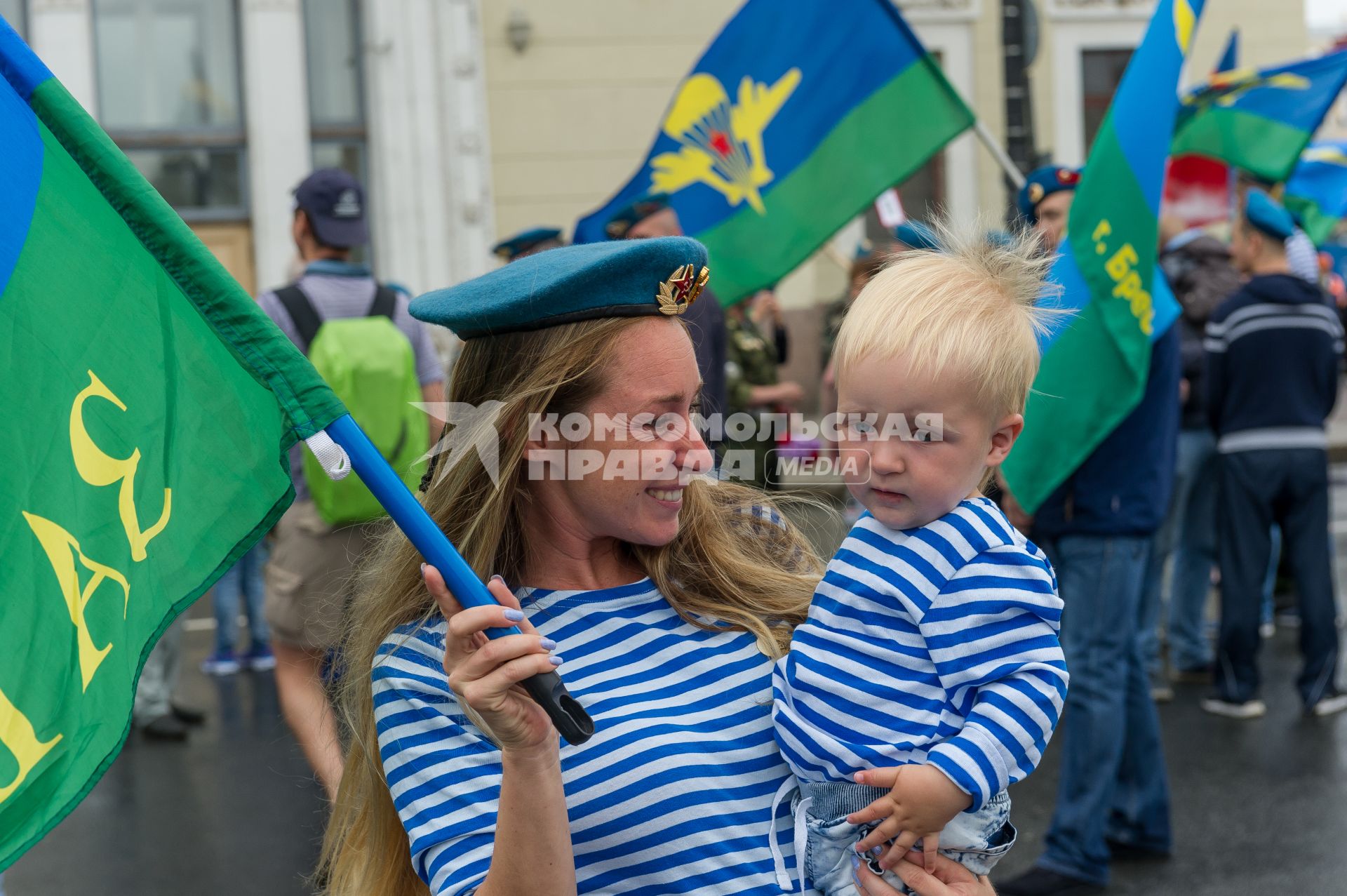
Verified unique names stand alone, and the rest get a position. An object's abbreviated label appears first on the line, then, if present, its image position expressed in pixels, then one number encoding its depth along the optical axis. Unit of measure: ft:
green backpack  14.55
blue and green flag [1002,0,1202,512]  13.53
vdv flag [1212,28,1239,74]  31.37
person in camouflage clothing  24.52
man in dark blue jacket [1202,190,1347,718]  19.62
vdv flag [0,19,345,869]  4.74
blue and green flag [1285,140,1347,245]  33.19
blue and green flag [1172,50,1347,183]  24.90
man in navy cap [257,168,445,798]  15.01
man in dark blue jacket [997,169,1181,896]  14.08
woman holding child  5.74
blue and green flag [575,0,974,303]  18.98
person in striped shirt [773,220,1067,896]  5.60
